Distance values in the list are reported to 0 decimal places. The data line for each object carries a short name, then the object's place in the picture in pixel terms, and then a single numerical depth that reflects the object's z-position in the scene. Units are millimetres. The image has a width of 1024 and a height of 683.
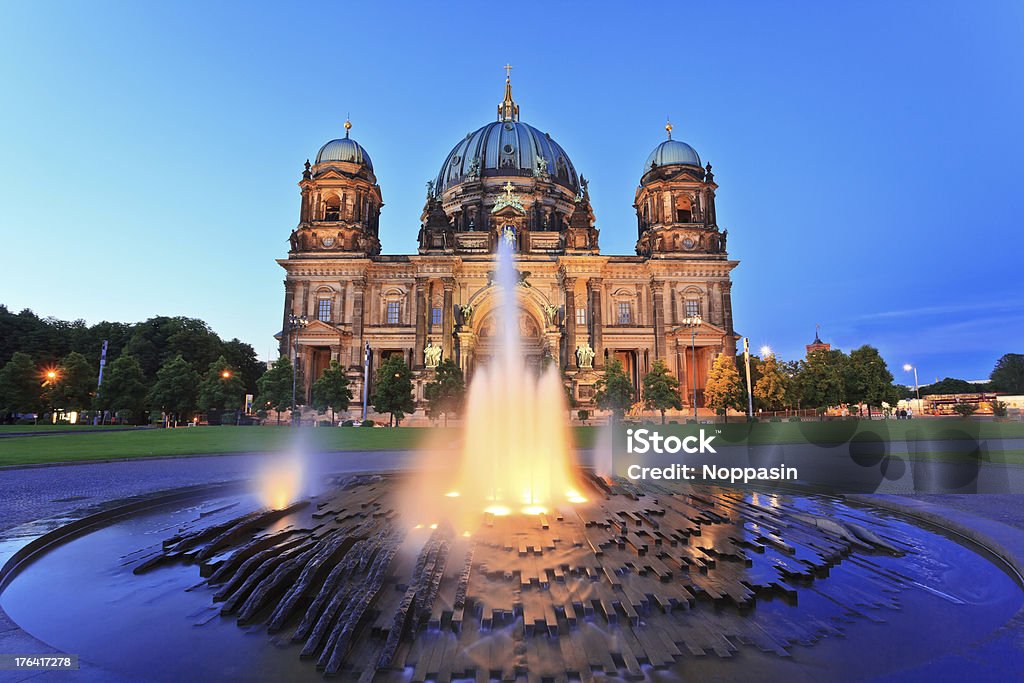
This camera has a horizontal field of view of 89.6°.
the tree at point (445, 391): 43781
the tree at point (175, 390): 49594
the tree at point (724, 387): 47031
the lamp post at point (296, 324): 49872
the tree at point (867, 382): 53594
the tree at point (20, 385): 49344
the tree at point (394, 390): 43562
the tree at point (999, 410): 53897
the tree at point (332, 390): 45750
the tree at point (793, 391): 49156
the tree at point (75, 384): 51344
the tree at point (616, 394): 45781
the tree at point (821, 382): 51219
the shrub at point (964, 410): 54819
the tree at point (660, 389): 46031
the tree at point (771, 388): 47594
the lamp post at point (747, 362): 42325
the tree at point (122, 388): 49500
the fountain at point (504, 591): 3787
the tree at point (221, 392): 51000
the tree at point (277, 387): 47406
